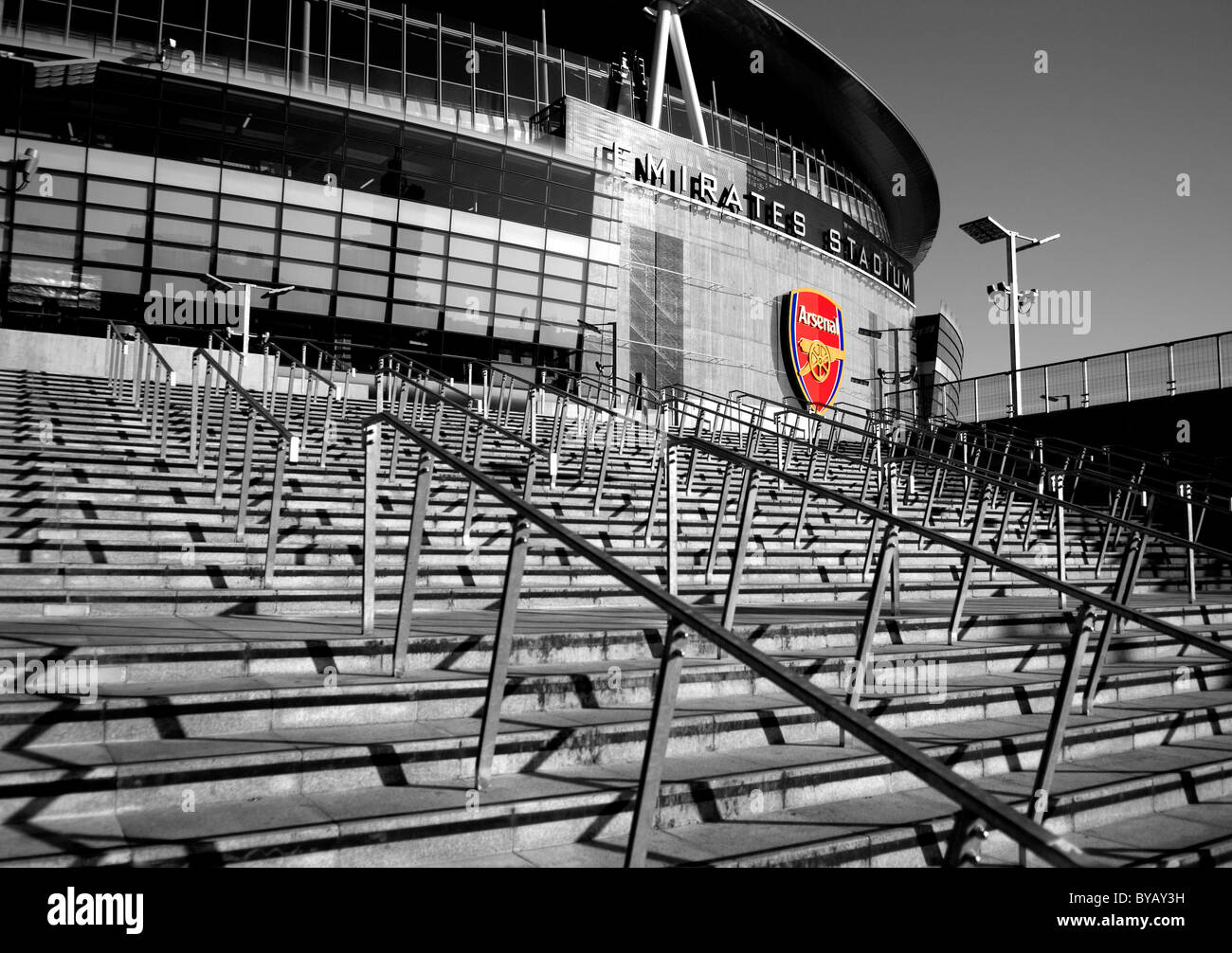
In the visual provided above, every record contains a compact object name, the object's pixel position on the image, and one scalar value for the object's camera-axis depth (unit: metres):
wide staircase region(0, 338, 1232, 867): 3.30
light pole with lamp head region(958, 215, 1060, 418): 22.66
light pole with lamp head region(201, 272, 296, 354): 20.46
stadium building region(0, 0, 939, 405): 20.06
